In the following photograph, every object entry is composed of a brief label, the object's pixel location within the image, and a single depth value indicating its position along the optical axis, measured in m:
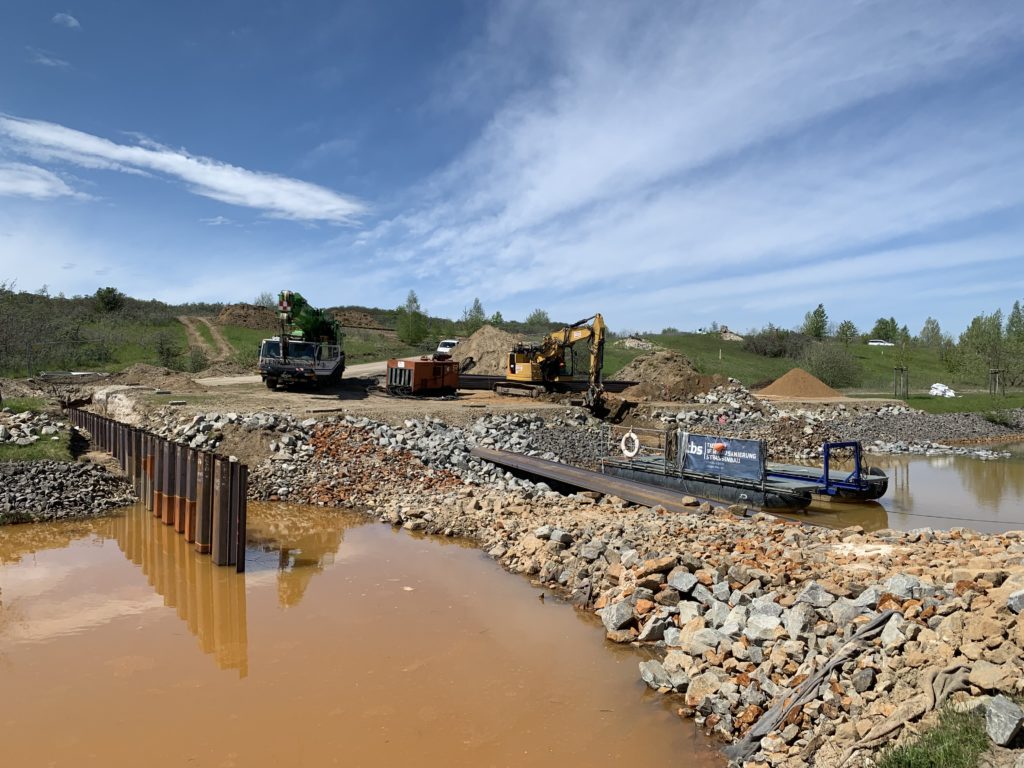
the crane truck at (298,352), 25.05
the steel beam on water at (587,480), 14.05
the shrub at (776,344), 68.31
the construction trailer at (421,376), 27.56
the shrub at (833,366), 46.81
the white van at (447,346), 45.41
